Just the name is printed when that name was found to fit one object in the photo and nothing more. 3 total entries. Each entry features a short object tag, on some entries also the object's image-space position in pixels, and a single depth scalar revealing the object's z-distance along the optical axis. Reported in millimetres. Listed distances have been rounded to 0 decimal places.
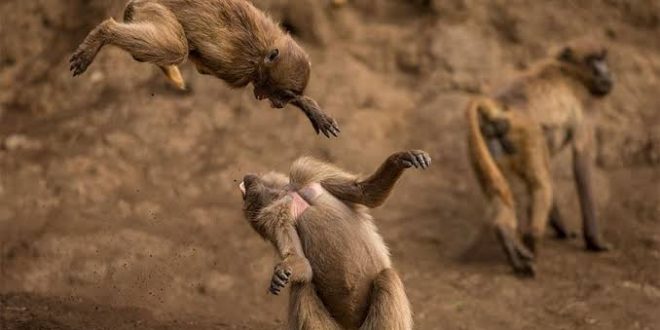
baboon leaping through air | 11672
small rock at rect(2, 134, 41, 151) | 18344
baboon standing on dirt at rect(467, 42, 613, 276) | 17031
